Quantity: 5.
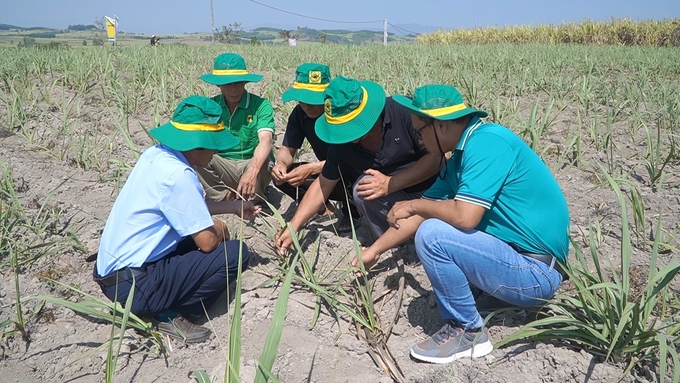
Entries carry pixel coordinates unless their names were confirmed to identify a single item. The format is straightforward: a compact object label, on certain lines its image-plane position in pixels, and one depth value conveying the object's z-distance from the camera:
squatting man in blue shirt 1.80
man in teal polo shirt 1.60
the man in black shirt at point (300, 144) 2.49
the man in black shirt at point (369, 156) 2.03
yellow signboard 10.45
